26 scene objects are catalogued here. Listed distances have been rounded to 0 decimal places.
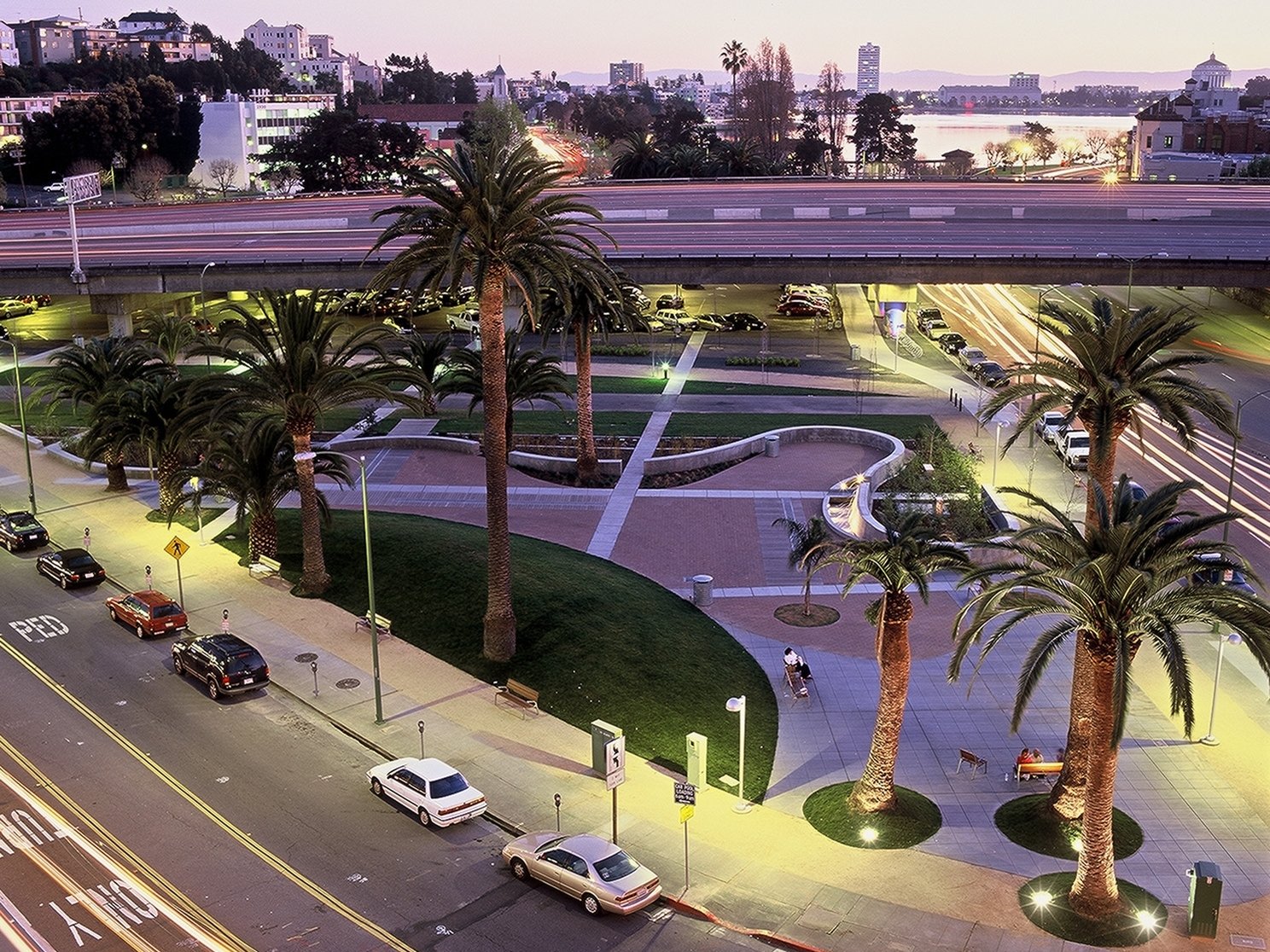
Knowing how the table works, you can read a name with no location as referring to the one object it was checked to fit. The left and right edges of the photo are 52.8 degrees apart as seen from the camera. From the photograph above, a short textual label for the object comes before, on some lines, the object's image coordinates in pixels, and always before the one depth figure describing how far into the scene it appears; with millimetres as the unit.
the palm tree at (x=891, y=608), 24031
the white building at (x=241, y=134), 156750
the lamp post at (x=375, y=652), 28766
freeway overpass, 71062
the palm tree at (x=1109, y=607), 20609
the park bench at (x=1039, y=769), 26641
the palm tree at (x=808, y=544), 33312
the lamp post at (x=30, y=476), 43238
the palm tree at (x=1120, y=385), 28438
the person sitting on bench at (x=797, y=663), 31000
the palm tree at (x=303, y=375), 34188
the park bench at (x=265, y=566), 37875
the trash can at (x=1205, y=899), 21047
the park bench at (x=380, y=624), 33906
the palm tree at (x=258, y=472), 36906
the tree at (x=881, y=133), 168375
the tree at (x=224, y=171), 149625
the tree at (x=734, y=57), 183225
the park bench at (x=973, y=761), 26938
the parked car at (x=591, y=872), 21500
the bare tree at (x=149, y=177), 129000
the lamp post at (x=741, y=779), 25188
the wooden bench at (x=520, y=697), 29484
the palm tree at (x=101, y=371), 45156
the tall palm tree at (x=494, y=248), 29922
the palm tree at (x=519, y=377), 47591
